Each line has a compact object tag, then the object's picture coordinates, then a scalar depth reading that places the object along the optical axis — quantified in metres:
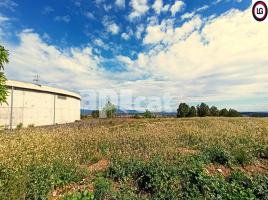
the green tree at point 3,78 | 3.74
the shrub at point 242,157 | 4.22
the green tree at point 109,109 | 50.30
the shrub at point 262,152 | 4.61
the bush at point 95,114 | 52.66
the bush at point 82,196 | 3.03
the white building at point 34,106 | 19.94
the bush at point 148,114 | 42.10
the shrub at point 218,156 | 4.18
